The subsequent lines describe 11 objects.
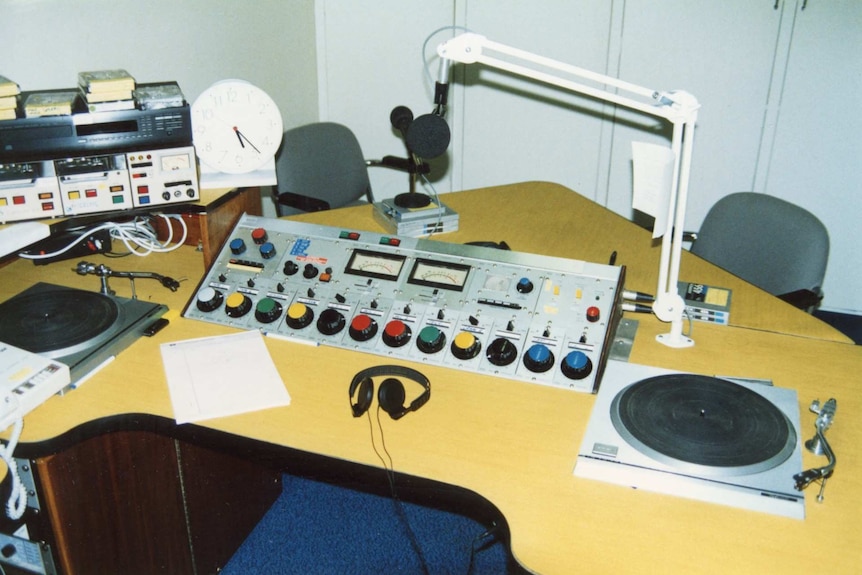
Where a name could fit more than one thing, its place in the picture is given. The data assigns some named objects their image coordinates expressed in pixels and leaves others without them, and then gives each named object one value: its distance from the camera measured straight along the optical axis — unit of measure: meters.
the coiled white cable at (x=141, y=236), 2.13
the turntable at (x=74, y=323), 1.61
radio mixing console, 1.63
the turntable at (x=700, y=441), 1.26
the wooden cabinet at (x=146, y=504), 1.53
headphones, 1.47
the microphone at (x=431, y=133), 1.86
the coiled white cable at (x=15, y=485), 1.34
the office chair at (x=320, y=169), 2.99
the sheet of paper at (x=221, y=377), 1.51
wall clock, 2.13
